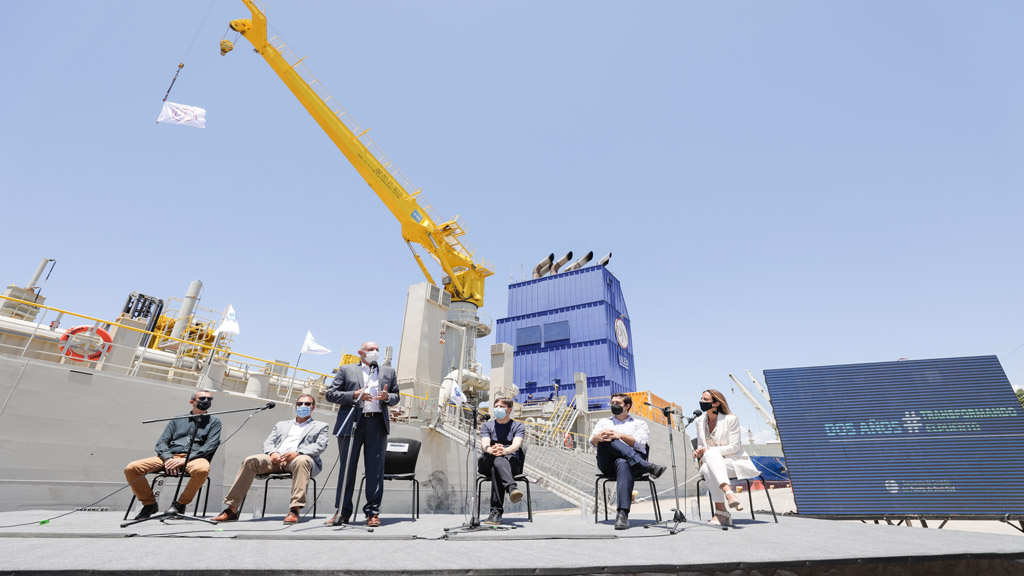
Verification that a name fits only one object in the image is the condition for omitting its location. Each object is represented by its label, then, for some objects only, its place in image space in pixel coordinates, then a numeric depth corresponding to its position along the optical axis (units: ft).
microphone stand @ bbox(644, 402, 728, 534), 12.59
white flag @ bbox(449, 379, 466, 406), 40.31
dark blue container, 106.32
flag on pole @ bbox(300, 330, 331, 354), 50.49
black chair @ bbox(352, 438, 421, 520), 17.58
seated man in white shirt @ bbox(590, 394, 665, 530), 15.20
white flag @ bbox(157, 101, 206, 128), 36.37
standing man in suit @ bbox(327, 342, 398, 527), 14.94
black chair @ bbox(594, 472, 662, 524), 15.39
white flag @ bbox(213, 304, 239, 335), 41.32
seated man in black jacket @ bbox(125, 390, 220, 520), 14.55
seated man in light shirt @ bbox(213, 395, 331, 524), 14.89
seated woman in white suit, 14.29
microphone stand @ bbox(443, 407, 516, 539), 12.94
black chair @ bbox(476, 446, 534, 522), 16.31
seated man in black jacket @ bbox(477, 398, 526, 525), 15.12
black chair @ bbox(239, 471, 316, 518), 16.03
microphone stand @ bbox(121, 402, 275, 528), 13.97
